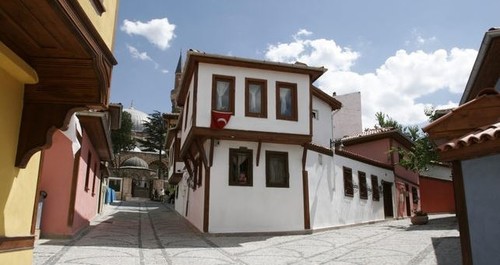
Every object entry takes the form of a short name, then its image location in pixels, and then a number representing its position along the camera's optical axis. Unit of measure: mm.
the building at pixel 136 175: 46938
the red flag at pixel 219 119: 13453
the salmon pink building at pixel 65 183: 11125
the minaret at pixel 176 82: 58350
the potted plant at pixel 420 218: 17875
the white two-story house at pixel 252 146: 13625
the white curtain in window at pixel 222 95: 14016
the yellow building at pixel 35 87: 3350
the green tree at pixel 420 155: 19031
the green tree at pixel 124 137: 59219
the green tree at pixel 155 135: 62047
